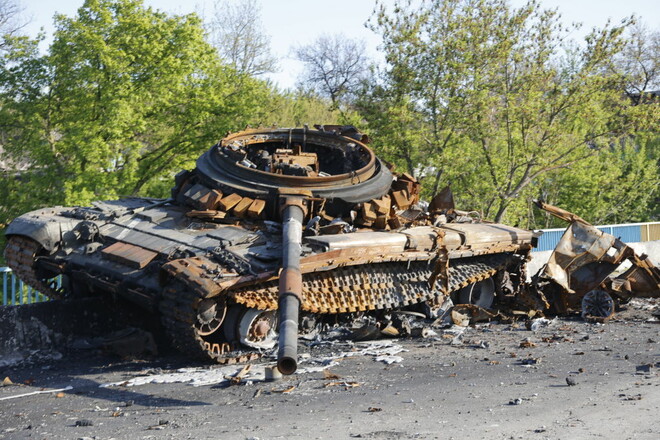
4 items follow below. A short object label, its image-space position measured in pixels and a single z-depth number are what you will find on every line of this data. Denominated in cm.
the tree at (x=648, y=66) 3925
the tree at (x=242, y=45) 4092
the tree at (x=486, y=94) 2014
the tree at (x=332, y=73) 4350
